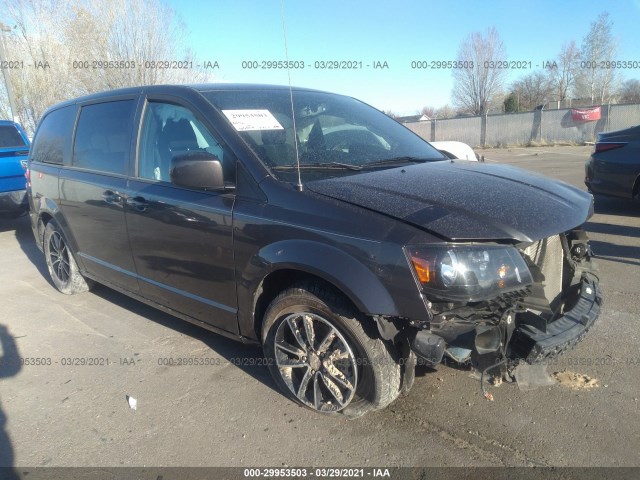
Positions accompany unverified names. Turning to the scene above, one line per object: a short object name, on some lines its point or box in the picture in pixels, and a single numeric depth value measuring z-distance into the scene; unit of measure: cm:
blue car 779
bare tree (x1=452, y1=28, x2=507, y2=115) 4350
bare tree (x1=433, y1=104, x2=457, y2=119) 7656
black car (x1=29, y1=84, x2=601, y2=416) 219
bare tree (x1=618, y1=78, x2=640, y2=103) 5568
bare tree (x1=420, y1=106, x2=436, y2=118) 8580
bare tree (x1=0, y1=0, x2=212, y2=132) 1819
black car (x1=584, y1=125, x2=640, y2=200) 654
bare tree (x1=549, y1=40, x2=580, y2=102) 4604
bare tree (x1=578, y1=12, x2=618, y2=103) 3847
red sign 2455
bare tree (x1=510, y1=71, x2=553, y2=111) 5981
